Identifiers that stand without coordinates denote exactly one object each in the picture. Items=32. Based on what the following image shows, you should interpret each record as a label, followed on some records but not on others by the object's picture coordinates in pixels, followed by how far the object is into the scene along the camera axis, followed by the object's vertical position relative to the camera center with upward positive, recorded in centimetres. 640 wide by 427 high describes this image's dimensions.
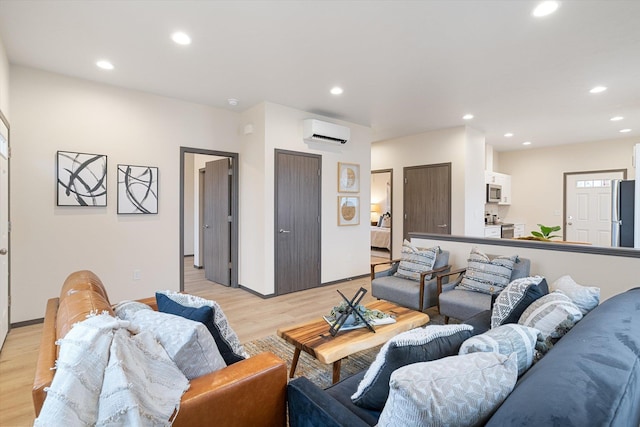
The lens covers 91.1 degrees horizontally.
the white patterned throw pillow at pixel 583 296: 166 -45
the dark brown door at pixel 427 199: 584 +25
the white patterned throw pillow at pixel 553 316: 146 -50
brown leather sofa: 113 -70
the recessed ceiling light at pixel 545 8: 225 +150
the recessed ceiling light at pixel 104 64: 315 +149
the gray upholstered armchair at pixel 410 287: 336 -85
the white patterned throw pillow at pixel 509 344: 115 -49
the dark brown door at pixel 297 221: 451 -15
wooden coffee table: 194 -85
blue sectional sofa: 73 -46
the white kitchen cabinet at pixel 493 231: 639 -38
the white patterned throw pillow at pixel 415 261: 367 -59
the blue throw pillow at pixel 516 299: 180 -51
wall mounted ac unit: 459 +121
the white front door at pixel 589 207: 670 +13
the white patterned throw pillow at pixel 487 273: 304 -61
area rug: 236 -123
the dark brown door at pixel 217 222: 500 -20
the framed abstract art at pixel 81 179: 347 +35
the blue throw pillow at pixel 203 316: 145 -50
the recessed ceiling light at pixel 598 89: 384 +154
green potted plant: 431 -33
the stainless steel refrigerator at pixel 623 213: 361 +0
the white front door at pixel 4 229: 280 -19
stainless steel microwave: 690 +43
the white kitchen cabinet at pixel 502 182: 706 +72
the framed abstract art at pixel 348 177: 523 +58
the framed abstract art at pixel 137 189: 384 +26
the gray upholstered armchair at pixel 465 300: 289 -84
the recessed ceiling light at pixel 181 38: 266 +149
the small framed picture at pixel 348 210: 525 +2
